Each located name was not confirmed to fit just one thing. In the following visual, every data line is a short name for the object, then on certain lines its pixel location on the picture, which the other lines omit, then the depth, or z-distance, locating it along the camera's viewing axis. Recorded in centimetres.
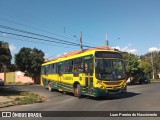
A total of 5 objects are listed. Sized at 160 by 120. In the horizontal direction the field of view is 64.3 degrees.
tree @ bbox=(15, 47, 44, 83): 2326
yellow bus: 794
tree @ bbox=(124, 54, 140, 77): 2230
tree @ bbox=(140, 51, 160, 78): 4360
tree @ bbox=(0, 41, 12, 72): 1963
